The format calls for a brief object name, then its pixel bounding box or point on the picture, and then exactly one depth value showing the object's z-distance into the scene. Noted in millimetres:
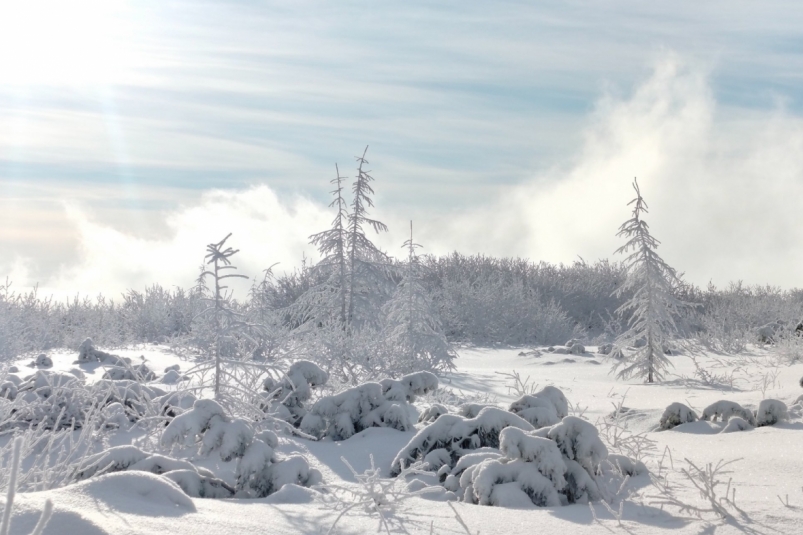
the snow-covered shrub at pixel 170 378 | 8712
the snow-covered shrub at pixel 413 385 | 6625
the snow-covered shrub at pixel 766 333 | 16359
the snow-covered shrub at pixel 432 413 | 6176
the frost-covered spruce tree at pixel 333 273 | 13664
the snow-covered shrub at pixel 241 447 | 4285
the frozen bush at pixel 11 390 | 6719
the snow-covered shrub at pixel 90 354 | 11586
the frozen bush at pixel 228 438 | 4754
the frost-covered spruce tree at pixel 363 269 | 13703
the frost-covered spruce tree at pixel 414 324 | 11625
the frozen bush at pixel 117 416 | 6325
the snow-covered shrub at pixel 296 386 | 6516
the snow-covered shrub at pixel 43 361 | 11320
